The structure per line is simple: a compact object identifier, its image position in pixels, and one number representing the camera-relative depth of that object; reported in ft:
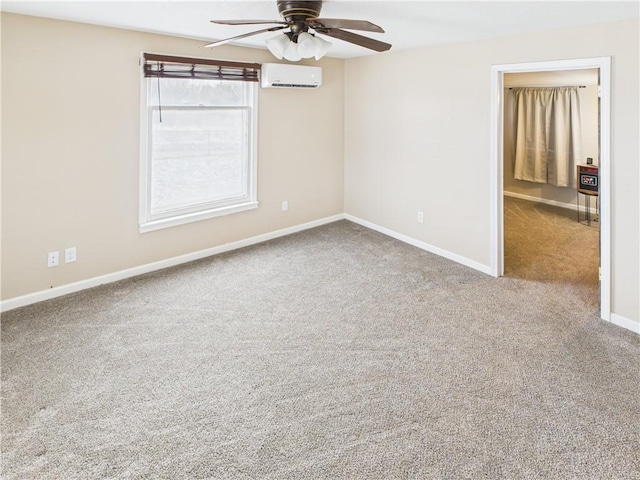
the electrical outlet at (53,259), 11.05
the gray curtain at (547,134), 21.20
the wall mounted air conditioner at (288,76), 14.51
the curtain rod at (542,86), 20.73
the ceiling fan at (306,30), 7.66
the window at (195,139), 12.49
